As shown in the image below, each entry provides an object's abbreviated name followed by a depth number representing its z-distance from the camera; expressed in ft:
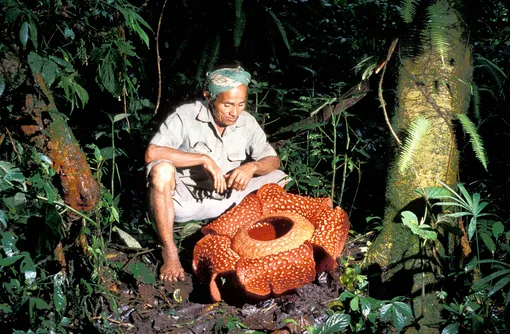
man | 12.53
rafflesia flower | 10.50
